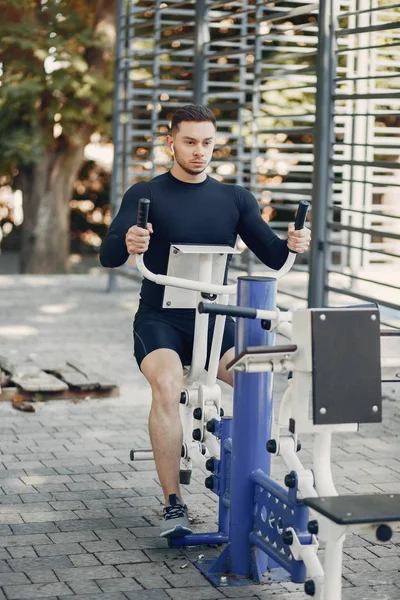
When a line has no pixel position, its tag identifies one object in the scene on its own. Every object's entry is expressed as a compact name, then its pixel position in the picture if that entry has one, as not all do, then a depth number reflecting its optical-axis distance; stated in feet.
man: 18.76
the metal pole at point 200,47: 42.55
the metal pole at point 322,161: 32.46
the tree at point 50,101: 64.59
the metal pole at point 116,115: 51.05
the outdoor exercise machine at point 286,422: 14.70
